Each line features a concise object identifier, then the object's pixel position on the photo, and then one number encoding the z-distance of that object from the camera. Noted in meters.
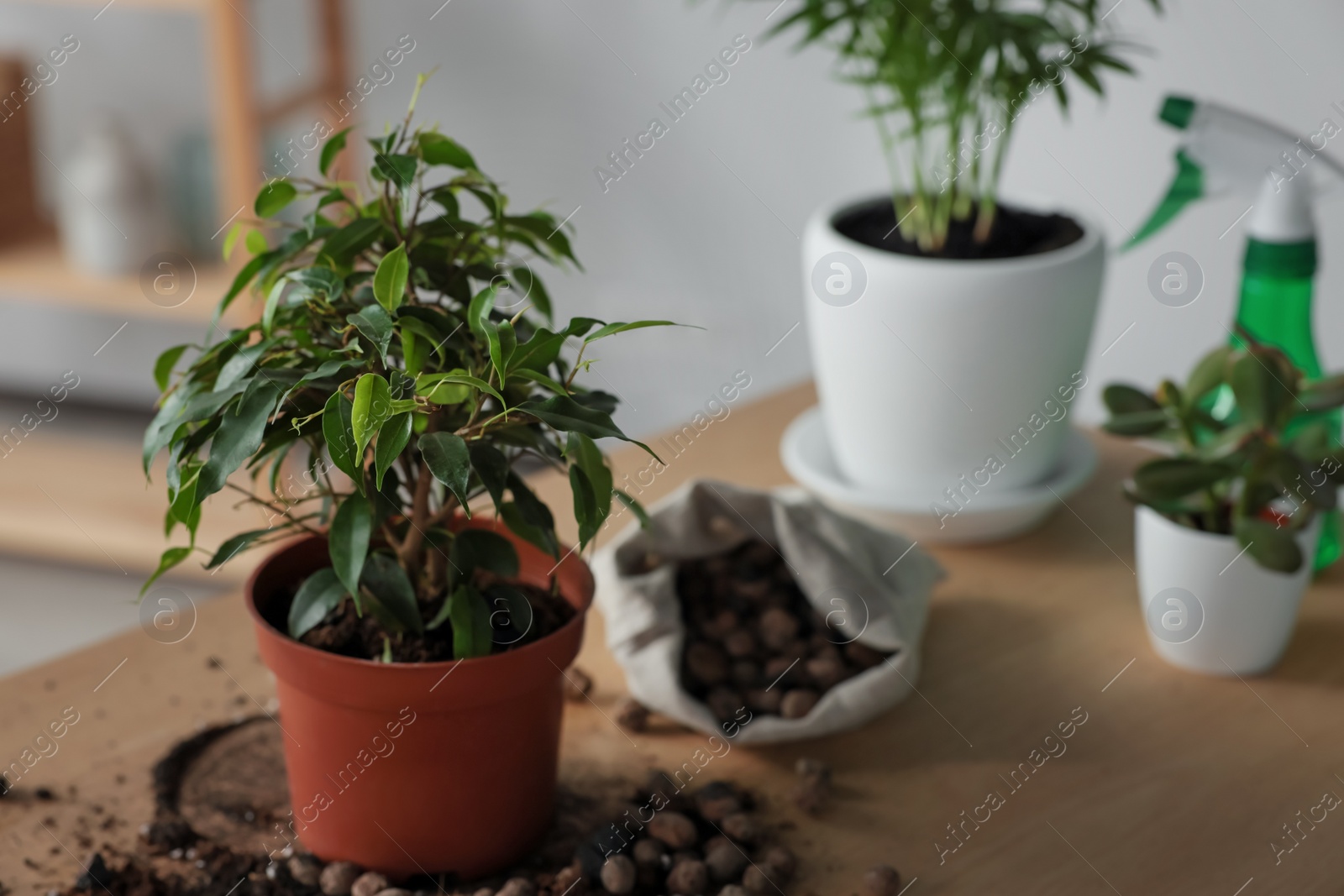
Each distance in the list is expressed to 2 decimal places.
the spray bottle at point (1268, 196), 1.37
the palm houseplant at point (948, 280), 1.38
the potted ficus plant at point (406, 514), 1.15
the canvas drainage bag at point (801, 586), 1.28
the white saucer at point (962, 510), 1.41
